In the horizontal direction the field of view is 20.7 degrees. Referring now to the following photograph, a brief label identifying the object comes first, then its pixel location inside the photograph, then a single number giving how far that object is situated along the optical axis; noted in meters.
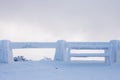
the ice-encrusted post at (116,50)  10.20
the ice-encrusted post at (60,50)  10.19
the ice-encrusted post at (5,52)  9.79
